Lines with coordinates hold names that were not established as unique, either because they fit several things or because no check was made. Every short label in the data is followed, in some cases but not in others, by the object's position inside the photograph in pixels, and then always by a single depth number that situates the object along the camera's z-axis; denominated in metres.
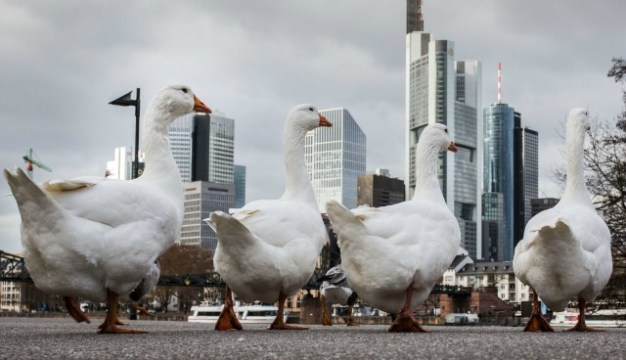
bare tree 24.09
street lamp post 26.22
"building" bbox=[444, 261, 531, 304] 183.25
